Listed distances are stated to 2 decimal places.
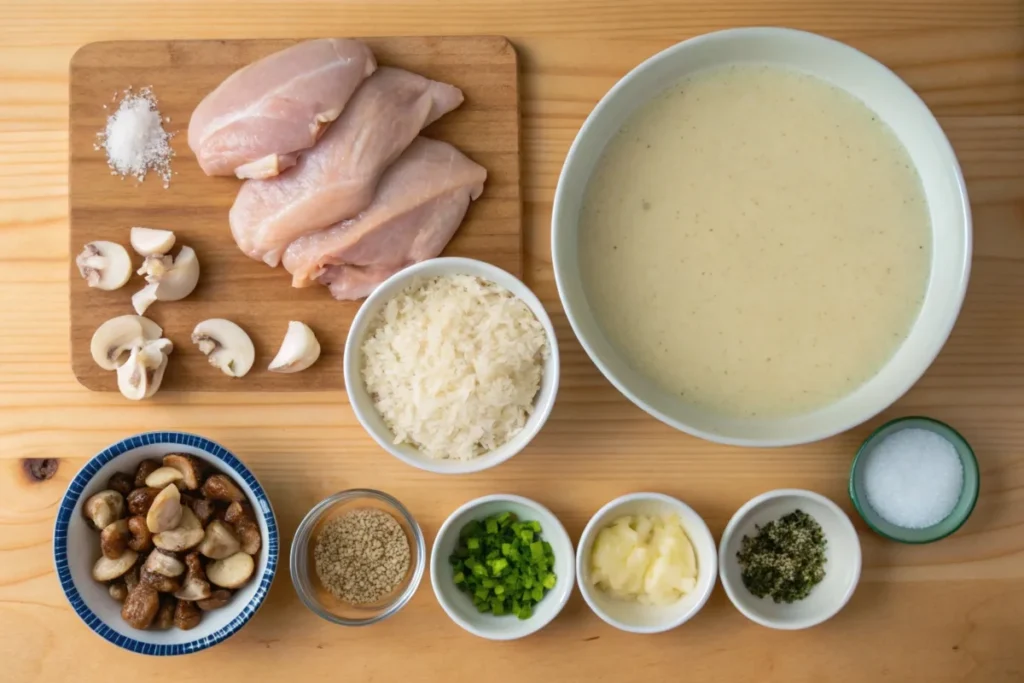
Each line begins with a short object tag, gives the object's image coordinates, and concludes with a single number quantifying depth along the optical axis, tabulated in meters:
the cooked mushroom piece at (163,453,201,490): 0.72
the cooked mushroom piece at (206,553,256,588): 0.72
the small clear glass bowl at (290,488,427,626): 0.73
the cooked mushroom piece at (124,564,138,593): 0.72
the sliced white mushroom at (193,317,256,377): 0.74
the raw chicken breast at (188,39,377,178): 0.72
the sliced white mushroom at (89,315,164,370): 0.74
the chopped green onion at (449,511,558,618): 0.73
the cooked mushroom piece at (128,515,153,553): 0.71
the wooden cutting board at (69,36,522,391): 0.75
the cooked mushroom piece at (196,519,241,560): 0.71
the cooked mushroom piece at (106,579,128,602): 0.72
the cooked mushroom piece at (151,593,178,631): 0.72
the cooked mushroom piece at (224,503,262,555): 0.72
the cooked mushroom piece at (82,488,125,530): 0.71
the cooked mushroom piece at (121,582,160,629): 0.71
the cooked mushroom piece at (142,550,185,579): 0.71
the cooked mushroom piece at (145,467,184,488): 0.72
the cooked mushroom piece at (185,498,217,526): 0.72
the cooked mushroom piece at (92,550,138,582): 0.71
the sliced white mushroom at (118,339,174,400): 0.73
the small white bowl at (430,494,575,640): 0.72
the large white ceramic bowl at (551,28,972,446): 0.68
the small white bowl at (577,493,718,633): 0.72
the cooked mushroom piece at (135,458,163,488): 0.72
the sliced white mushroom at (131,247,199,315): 0.73
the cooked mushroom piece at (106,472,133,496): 0.72
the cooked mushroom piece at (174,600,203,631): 0.71
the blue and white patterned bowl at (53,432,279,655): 0.71
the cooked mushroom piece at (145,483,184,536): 0.70
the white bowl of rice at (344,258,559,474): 0.71
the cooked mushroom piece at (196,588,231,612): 0.71
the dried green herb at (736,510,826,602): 0.73
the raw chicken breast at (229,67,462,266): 0.73
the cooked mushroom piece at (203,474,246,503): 0.72
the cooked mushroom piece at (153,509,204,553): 0.71
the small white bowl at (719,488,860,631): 0.72
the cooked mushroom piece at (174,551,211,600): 0.71
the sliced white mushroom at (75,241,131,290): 0.74
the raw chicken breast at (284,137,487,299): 0.73
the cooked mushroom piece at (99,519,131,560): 0.71
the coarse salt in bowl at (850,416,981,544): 0.73
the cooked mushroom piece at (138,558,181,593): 0.71
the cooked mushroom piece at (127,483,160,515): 0.72
